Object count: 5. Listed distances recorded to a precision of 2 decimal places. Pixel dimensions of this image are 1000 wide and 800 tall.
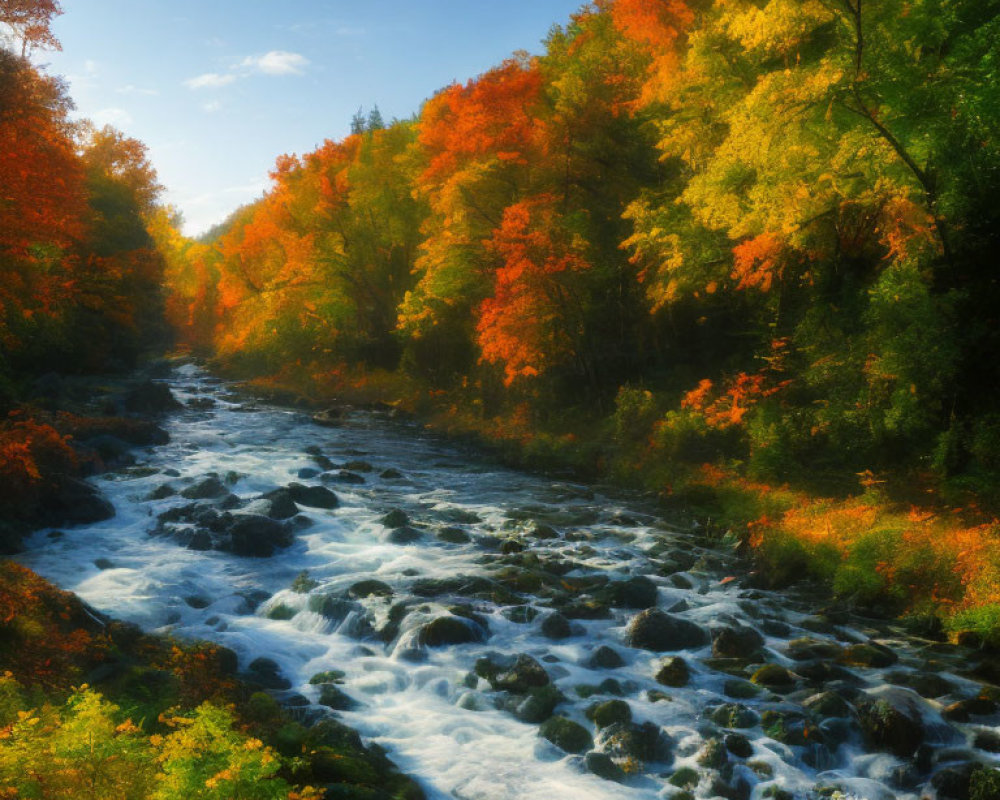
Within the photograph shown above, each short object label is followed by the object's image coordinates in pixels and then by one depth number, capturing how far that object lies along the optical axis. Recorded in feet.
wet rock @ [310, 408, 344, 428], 109.09
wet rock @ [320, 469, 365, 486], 72.43
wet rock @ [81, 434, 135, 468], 73.26
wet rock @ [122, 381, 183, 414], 106.83
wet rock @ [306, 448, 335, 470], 77.86
